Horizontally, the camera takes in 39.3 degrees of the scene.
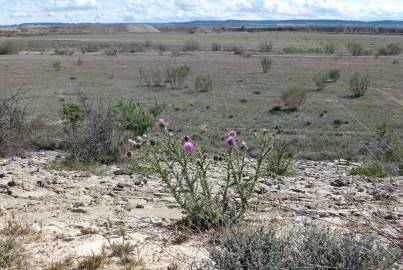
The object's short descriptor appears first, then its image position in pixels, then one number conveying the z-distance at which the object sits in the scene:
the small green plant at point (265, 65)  36.84
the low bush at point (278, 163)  8.97
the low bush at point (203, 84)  26.15
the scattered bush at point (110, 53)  58.55
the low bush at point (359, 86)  24.47
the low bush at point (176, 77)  28.48
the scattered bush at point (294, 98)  20.45
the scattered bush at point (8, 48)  57.84
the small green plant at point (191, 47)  70.81
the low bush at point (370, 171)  8.96
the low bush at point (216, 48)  68.94
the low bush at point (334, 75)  30.27
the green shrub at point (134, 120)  11.38
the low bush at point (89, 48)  67.04
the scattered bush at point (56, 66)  38.92
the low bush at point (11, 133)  9.88
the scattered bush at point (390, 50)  58.50
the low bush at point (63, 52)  60.58
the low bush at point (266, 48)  68.19
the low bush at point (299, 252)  3.49
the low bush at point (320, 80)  27.38
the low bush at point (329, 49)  64.61
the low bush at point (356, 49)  59.62
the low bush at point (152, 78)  28.77
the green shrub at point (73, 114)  11.48
